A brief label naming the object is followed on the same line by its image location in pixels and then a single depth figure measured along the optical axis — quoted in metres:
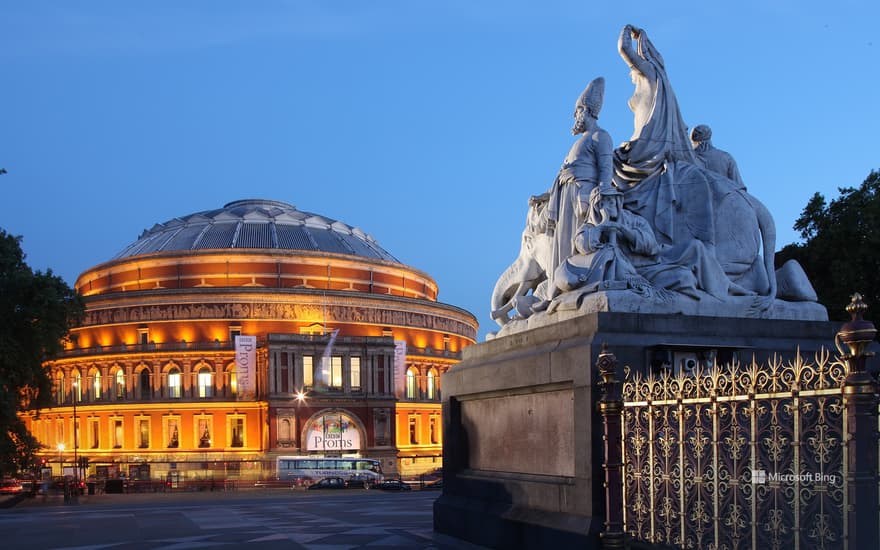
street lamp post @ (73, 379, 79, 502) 44.57
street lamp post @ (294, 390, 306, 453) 67.75
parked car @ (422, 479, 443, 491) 49.00
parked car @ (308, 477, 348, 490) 50.59
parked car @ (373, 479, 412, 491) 47.66
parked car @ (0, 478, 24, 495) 44.81
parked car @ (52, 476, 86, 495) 50.11
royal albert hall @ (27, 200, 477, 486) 68.19
